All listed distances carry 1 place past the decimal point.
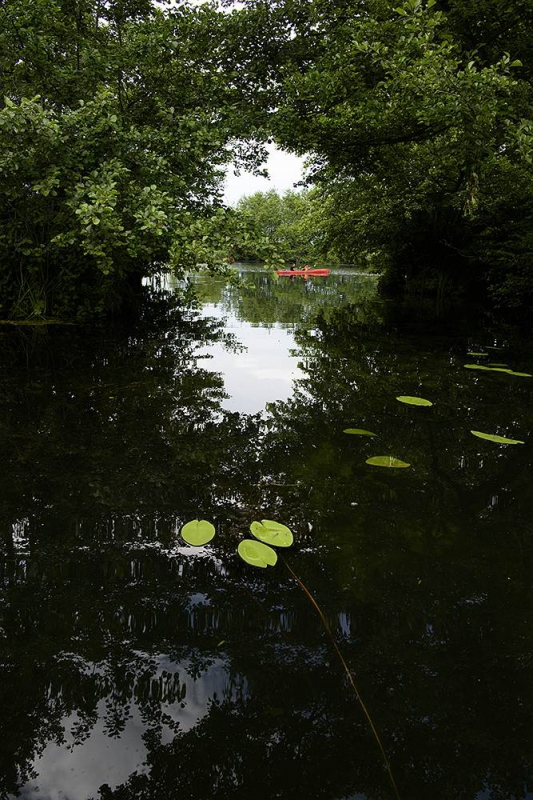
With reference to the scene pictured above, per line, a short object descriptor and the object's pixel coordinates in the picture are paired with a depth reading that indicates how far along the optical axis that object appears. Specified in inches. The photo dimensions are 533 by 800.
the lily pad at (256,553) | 78.7
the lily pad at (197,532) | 84.5
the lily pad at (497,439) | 137.1
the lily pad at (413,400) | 170.0
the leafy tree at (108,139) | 207.8
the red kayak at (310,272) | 1170.6
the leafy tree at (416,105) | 207.6
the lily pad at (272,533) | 84.0
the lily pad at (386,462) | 121.0
